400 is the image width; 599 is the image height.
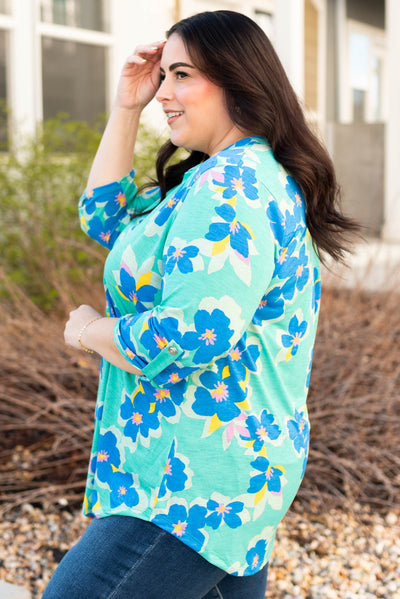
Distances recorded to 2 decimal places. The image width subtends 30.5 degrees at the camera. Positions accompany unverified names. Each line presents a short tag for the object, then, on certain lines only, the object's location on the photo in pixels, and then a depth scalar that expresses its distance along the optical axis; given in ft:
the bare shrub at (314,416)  10.21
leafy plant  16.74
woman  4.23
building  21.83
